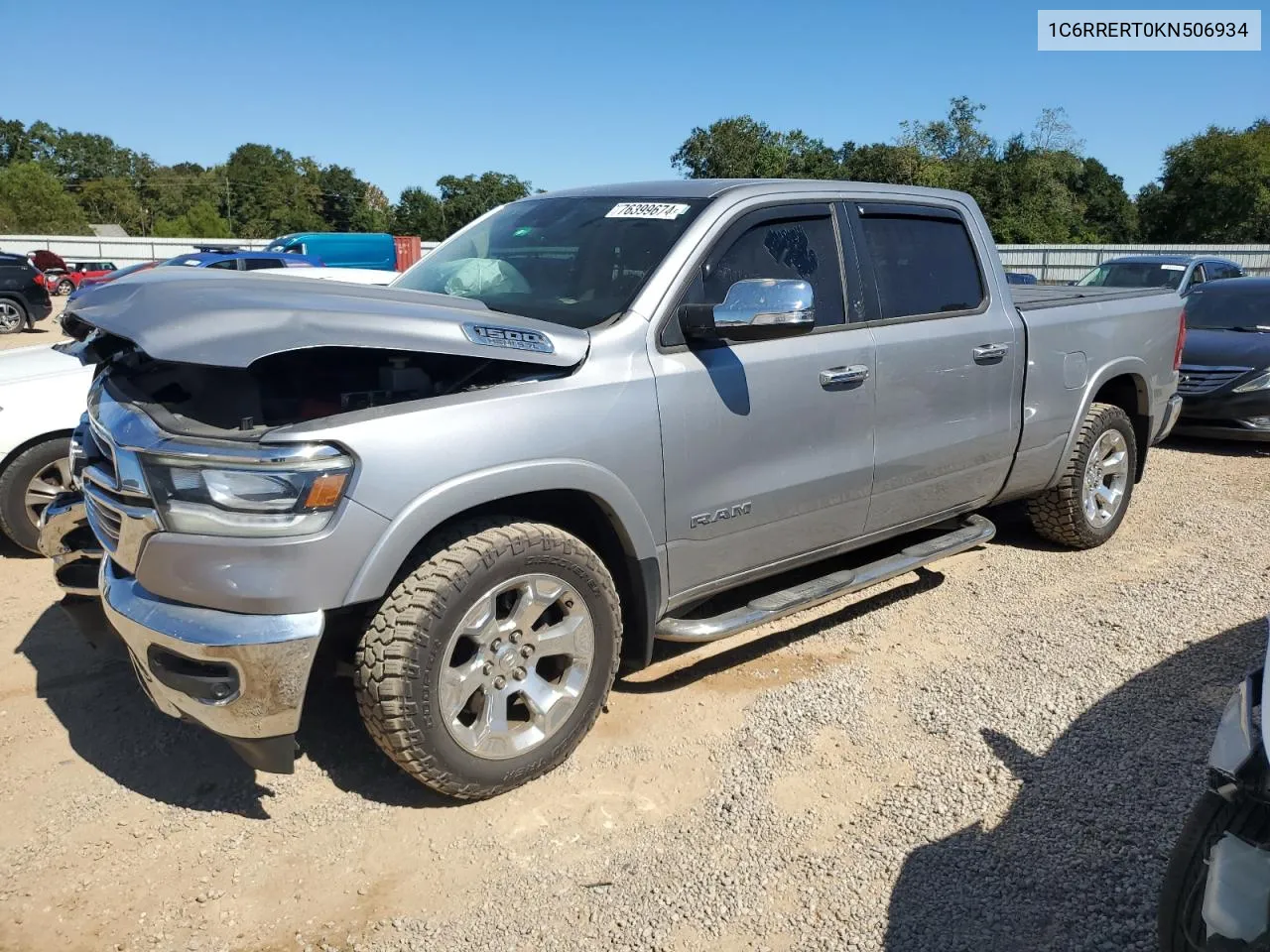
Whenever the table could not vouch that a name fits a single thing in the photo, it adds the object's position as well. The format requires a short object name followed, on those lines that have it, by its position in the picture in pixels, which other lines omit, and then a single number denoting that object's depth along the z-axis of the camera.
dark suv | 17.14
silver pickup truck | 2.53
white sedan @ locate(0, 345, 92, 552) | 4.74
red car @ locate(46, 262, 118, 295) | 25.63
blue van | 27.08
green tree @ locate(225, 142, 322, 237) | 86.44
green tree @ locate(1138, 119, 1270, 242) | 46.19
